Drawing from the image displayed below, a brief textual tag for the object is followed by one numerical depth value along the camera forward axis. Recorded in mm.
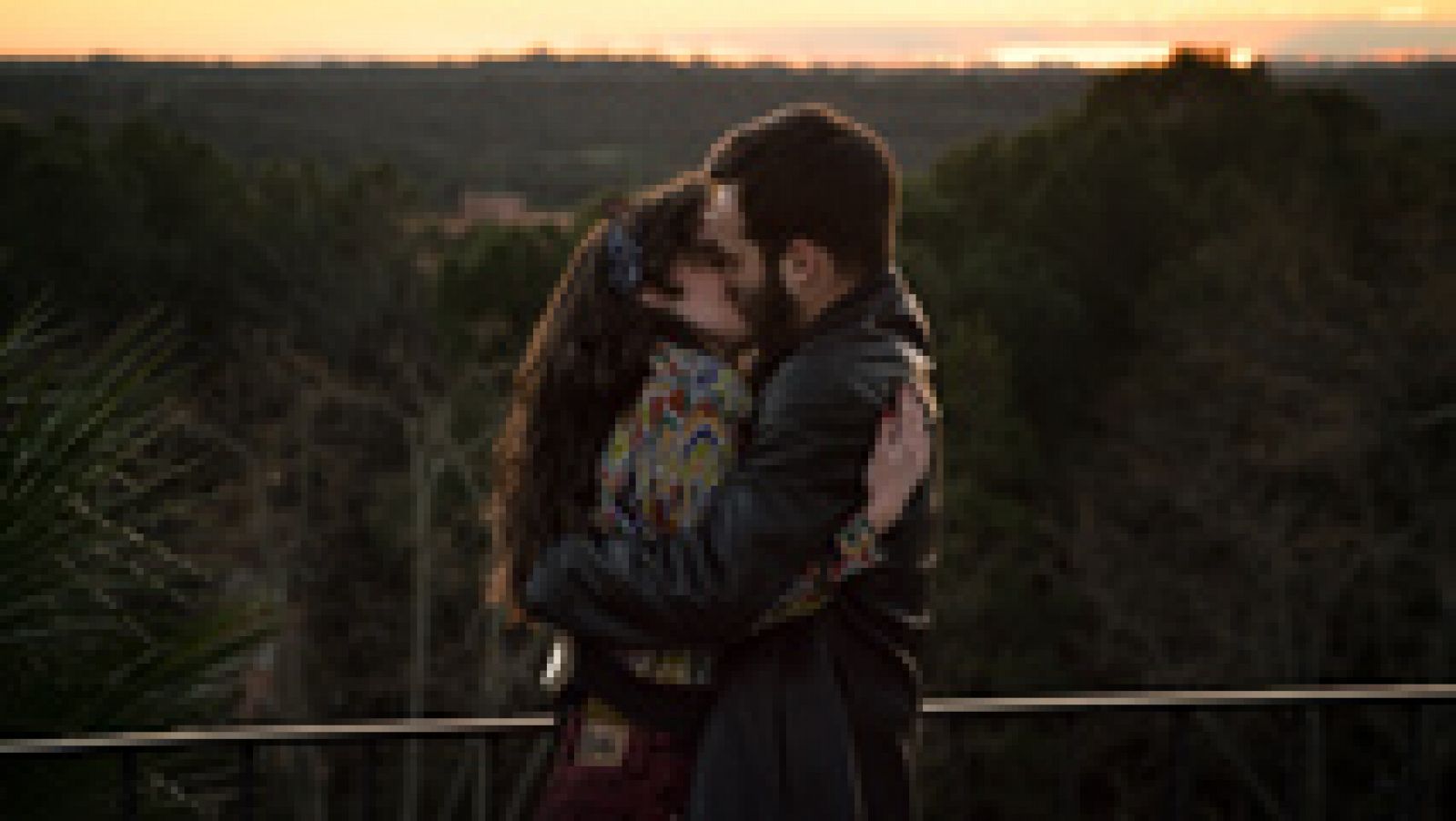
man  3261
